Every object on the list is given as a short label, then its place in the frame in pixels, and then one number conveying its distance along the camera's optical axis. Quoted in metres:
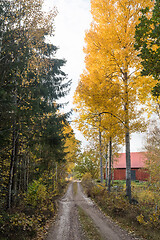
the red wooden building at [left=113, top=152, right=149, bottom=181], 31.37
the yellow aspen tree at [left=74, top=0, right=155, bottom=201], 7.93
